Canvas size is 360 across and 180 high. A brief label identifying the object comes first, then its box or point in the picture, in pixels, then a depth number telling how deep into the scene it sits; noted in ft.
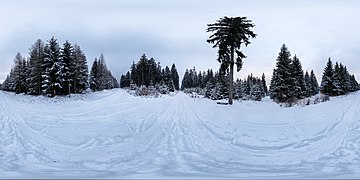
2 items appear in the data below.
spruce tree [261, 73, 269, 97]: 455.22
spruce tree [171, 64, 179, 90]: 453.00
